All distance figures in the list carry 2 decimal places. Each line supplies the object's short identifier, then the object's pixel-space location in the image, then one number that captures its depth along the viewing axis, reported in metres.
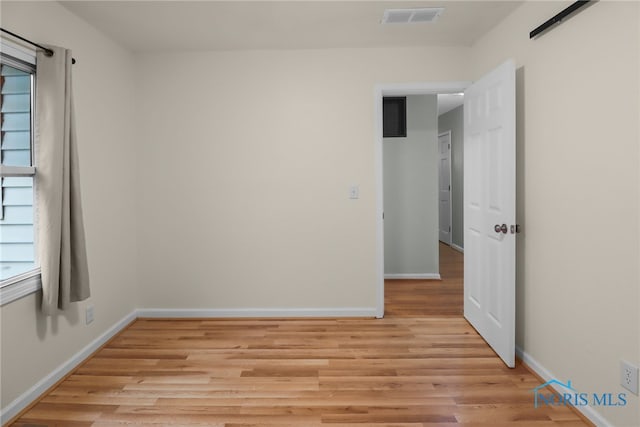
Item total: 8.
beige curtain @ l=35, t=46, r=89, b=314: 2.45
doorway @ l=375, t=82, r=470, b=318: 3.72
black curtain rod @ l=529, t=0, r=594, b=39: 2.14
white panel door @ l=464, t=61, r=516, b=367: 2.76
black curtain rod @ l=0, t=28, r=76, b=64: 2.18
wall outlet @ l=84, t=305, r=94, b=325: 3.01
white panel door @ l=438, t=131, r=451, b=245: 8.04
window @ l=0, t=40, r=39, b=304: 2.33
